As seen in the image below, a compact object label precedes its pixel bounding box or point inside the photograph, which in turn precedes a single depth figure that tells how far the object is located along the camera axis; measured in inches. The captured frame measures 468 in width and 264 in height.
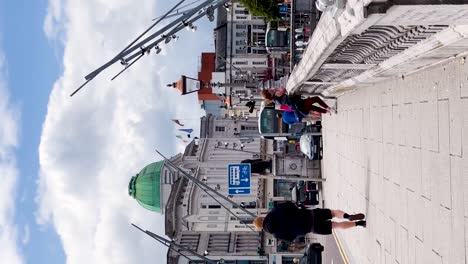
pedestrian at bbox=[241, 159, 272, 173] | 1379.2
